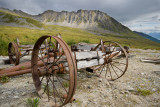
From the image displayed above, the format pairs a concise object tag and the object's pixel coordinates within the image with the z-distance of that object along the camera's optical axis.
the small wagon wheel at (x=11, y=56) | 8.43
